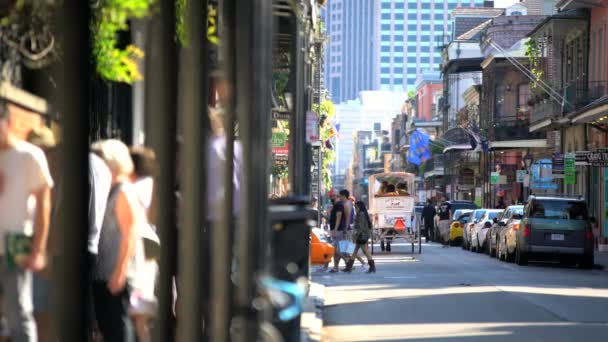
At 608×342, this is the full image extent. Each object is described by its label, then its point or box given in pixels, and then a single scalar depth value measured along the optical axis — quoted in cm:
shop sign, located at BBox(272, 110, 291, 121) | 2104
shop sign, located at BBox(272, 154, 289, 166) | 3066
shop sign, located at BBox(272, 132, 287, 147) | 2908
